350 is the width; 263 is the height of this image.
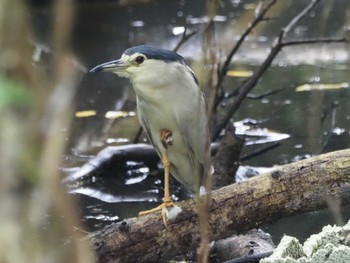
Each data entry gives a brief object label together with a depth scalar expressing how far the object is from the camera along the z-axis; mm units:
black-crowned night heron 7402
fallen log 7051
